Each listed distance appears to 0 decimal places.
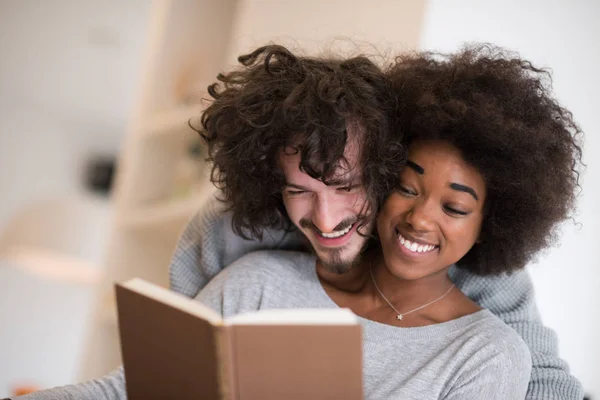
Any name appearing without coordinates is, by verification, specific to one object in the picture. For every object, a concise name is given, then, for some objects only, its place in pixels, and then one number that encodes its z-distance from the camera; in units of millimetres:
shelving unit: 2998
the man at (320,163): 1436
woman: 1374
